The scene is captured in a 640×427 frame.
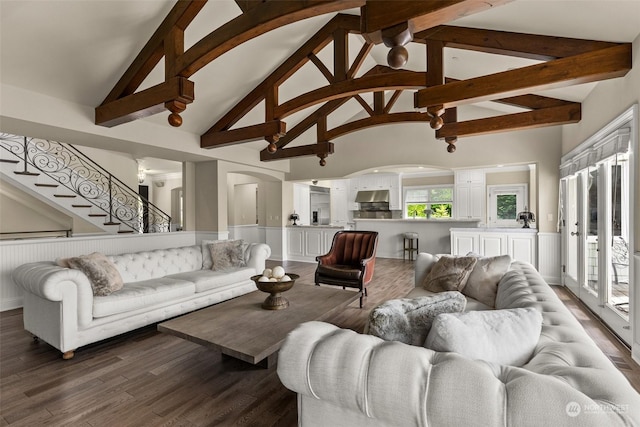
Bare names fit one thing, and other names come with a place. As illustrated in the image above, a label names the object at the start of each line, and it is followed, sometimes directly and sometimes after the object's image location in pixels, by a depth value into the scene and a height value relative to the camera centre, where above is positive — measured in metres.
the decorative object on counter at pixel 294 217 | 8.17 -0.11
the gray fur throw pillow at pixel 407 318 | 1.34 -0.47
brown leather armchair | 4.07 -0.70
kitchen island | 7.48 -0.47
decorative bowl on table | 2.61 -0.63
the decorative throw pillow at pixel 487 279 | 2.67 -0.59
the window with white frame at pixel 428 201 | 9.62 +0.35
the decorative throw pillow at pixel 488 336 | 1.15 -0.47
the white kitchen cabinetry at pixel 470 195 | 8.86 +0.51
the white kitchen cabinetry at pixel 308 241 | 7.75 -0.73
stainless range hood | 9.73 +0.51
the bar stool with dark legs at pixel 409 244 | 7.58 -0.80
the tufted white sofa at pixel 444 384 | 0.81 -0.51
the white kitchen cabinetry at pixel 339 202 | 10.35 +0.35
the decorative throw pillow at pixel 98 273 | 2.94 -0.58
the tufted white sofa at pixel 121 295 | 2.64 -0.82
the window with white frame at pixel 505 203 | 8.66 +0.26
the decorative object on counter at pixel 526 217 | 5.61 -0.09
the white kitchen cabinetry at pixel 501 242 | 5.45 -0.54
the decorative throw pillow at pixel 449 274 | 2.90 -0.59
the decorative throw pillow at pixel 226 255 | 4.28 -0.58
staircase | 5.08 +0.55
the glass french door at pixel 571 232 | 4.65 -0.30
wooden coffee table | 1.99 -0.83
